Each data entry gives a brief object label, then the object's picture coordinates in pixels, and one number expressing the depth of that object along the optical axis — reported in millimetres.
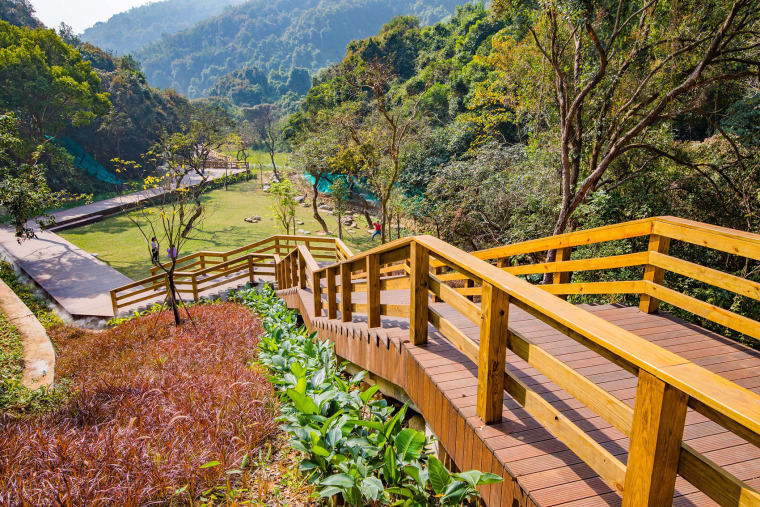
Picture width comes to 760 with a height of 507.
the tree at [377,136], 12367
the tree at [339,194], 20828
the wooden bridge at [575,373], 1213
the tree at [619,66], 6555
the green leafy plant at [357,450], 2070
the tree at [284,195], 18144
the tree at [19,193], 9219
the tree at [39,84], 21656
